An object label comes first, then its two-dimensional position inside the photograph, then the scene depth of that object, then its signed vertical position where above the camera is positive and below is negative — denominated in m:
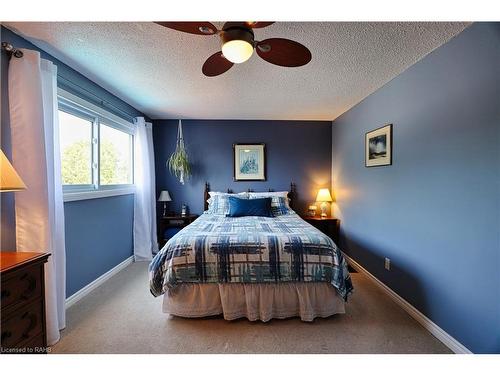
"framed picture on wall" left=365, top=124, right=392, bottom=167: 2.49 +0.40
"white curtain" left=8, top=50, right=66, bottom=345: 1.65 +0.17
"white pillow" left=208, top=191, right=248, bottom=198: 3.85 -0.19
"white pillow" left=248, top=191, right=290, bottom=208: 3.81 -0.21
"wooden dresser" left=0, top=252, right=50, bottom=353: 1.20 -0.66
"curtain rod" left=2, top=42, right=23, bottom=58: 1.60 +0.93
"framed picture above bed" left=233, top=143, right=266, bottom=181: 4.20 +0.38
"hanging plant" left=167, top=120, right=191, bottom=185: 3.89 +0.34
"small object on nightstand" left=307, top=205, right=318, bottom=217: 4.14 -0.53
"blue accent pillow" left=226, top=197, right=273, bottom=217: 3.38 -0.37
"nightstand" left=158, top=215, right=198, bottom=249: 3.93 -0.69
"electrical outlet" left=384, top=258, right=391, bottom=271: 2.48 -0.90
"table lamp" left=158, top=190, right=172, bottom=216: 3.96 -0.25
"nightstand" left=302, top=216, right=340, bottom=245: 3.82 -0.72
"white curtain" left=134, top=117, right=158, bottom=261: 3.53 -0.19
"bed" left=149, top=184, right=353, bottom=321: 1.98 -0.81
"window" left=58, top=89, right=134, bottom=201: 2.30 +0.39
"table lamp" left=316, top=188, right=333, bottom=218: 3.97 -0.25
